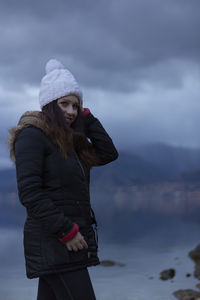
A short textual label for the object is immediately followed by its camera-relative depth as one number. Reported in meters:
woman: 3.13
